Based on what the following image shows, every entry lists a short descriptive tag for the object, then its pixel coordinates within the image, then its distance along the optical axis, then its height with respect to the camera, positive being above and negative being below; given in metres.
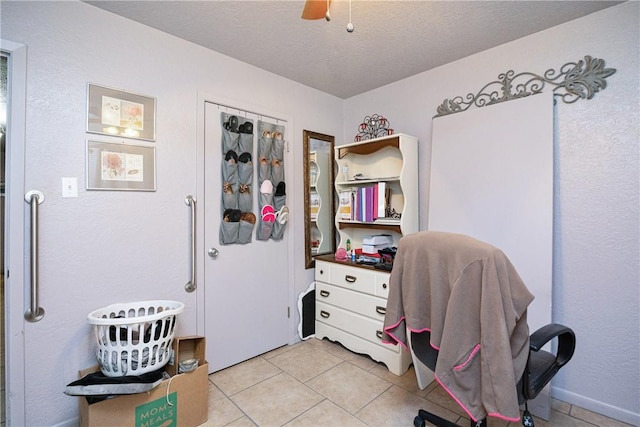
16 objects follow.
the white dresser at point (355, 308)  2.31 -0.80
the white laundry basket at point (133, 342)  1.56 -0.69
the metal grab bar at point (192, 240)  2.12 -0.20
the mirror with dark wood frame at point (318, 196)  2.87 +0.17
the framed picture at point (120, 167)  1.76 +0.27
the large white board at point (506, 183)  1.94 +0.21
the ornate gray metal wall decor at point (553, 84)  1.83 +0.86
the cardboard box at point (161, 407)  1.46 -1.00
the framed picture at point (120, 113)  1.76 +0.60
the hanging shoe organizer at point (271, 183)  2.51 +0.24
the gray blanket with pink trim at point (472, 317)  1.14 -0.42
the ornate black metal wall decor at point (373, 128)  2.87 +0.82
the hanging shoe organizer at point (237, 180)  2.30 +0.24
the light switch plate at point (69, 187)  1.67 +0.14
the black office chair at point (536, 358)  1.26 -0.69
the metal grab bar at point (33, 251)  1.56 -0.20
